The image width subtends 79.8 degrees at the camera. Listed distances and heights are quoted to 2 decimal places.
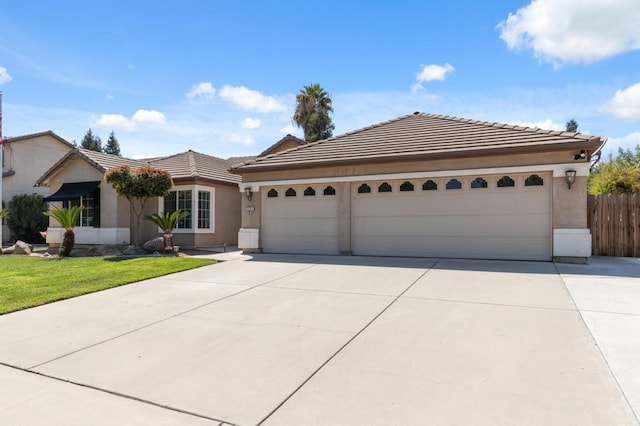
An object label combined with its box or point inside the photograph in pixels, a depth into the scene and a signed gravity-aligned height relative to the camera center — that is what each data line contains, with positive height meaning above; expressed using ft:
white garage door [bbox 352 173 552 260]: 35.01 -0.15
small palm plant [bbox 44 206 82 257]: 48.08 -0.85
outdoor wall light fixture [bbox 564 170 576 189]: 32.91 +3.38
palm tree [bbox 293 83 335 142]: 111.55 +31.27
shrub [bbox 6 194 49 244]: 71.20 -0.31
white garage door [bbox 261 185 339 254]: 42.63 -0.48
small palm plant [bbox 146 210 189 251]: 47.65 -0.99
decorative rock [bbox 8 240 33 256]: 53.47 -4.61
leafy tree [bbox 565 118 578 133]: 184.72 +43.79
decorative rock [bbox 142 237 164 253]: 48.37 -3.79
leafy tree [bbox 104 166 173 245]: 47.34 +4.34
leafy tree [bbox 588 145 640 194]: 44.83 +4.42
